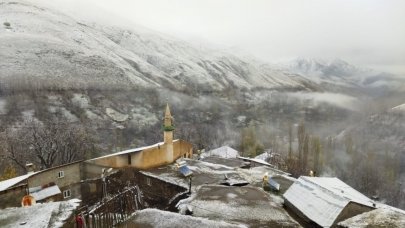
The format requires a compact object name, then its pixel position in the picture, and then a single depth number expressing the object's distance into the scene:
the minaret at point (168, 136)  39.74
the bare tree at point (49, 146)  46.50
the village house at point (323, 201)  21.86
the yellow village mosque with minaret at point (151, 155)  35.38
